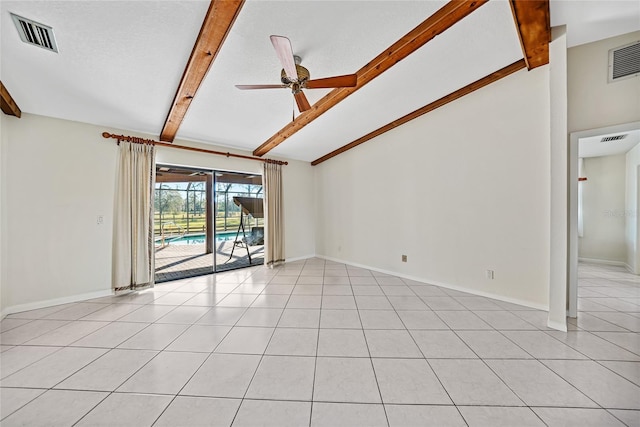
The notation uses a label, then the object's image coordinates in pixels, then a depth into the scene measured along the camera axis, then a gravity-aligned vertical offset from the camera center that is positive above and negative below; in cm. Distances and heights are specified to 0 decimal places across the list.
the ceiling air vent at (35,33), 157 +142
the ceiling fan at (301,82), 200 +130
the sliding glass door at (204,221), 411 -17
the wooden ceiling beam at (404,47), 175 +164
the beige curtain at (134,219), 319 -9
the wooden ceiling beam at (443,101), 255 +169
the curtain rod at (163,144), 318 +118
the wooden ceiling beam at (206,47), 154 +145
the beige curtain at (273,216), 468 -5
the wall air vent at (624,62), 205 +151
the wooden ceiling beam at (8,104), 223 +123
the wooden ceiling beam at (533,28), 174 +171
